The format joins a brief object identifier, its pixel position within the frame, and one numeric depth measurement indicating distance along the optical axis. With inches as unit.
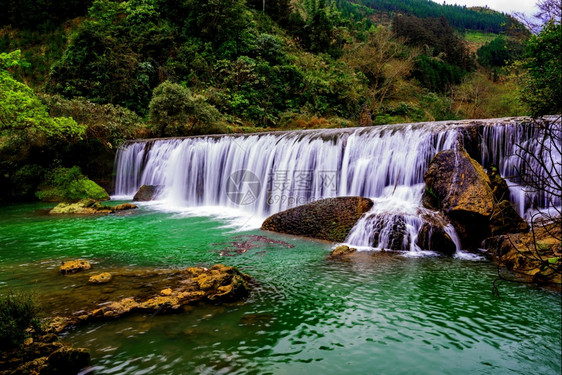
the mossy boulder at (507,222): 281.0
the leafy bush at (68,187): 630.5
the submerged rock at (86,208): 492.7
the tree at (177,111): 781.9
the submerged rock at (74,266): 228.1
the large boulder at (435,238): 279.0
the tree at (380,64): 1185.4
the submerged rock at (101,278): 205.0
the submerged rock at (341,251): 273.8
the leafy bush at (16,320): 115.6
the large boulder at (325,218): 334.6
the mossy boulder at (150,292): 162.3
